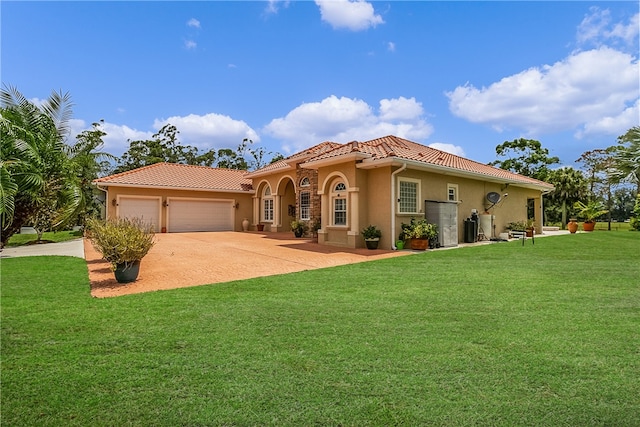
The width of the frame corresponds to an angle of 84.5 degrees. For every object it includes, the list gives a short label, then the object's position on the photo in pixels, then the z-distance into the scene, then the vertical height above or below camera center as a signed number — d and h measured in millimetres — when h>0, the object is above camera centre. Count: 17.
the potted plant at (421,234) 13539 -650
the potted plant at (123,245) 7242 -522
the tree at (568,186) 32938 +2768
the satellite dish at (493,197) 18141 +1002
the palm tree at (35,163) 12242 +2227
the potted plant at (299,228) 19281 -529
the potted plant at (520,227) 20609 -633
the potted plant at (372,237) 13805 -759
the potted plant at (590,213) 27375 +208
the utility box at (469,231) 16875 -687
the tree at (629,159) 18875 +3102
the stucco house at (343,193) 14320 +1381
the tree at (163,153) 40906 +8206
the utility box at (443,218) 14828 -50
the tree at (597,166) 37091 +5372
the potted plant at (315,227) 17927 -450
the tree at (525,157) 39844 +6802
